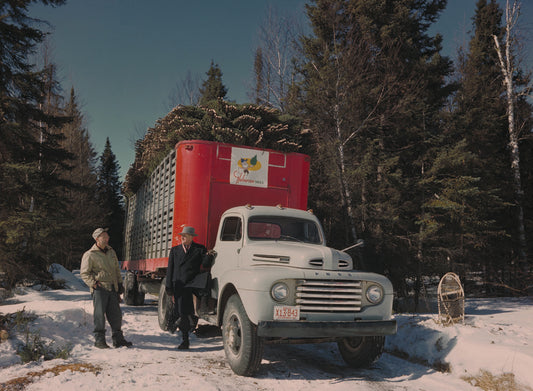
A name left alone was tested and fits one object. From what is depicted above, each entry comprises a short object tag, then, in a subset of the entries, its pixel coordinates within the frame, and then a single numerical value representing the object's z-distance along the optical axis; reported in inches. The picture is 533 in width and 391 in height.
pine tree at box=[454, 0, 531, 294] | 677.9
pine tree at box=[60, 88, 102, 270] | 1007.6
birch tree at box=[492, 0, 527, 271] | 709.3
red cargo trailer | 274.5
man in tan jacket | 235.6
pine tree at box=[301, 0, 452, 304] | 577.3
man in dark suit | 247.0
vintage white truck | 183.6
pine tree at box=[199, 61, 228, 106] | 1183.5
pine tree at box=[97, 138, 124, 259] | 1738.4
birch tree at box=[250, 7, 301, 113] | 758.5
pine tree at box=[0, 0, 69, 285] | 465.1
